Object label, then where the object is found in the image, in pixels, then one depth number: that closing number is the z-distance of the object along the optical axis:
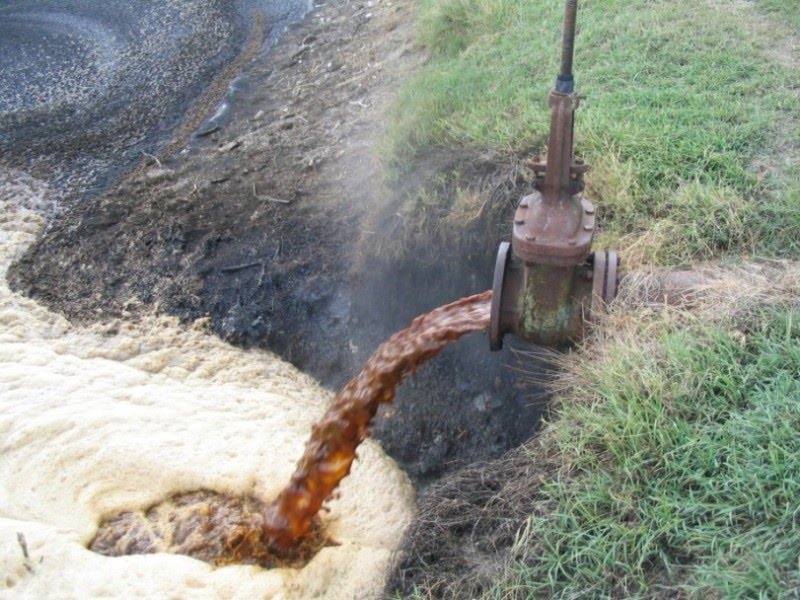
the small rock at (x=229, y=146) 6.06
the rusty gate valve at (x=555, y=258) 2.80
